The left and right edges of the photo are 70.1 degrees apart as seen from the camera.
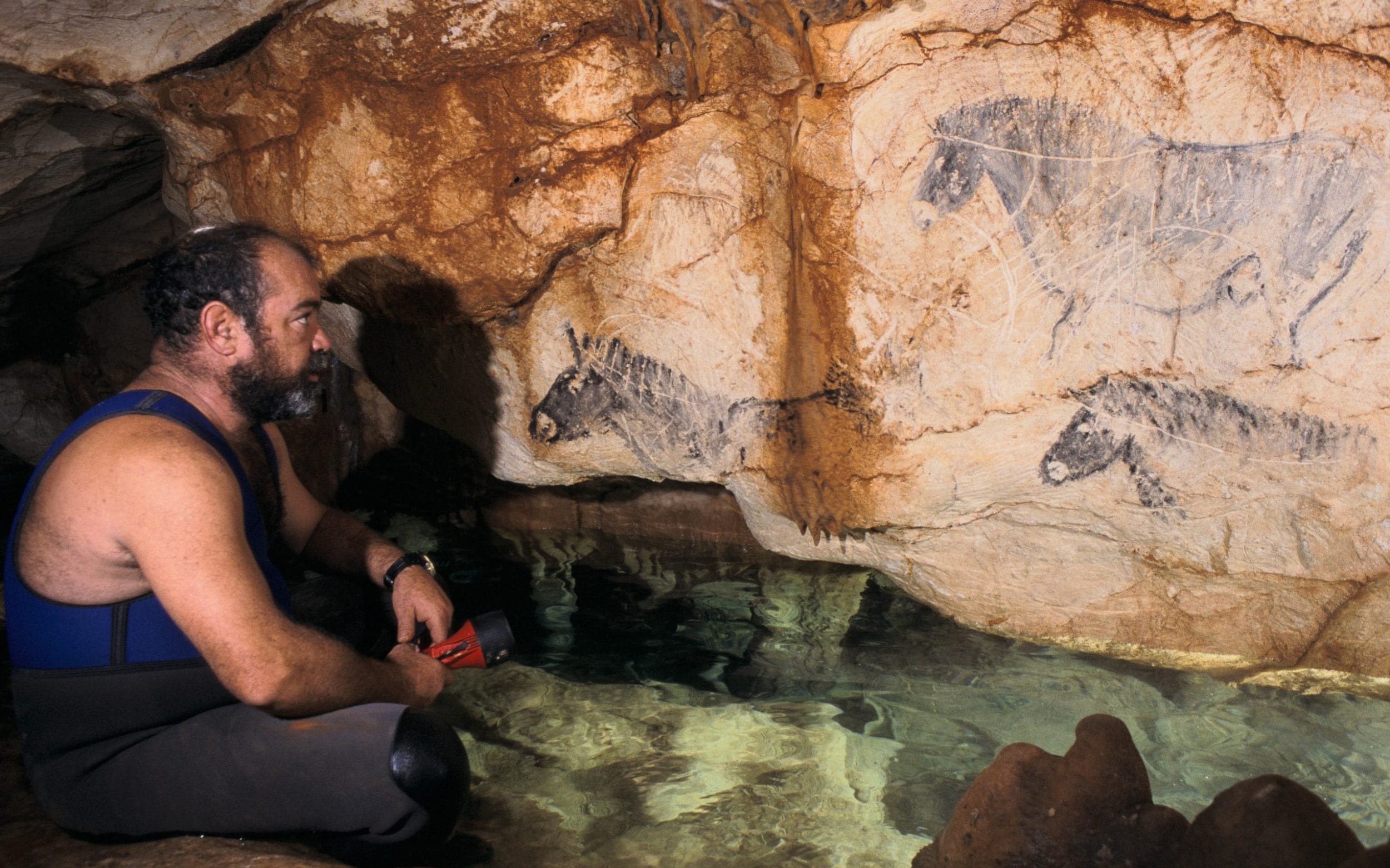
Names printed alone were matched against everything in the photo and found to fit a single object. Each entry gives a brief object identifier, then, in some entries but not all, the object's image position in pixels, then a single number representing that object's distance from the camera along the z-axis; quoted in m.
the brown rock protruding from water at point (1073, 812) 1.87
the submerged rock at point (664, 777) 2.37
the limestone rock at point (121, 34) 2.96
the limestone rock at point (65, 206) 3.51
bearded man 1.92
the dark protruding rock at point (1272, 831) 1.59
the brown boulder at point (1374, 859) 1.41
